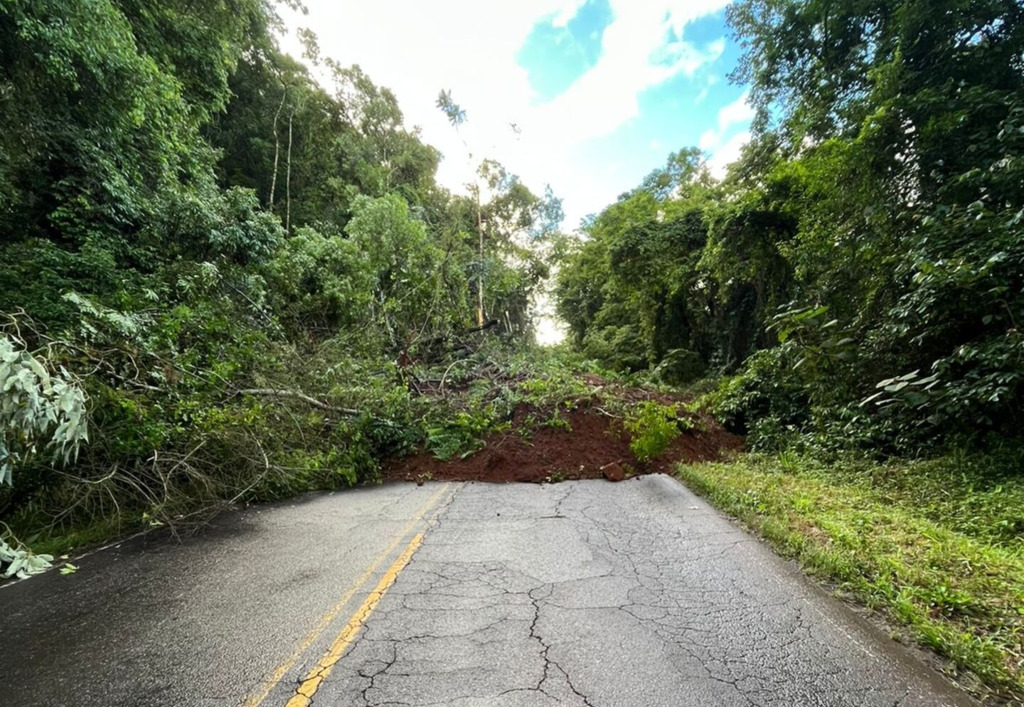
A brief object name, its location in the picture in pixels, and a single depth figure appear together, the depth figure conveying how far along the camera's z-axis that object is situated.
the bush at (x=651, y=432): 7.34
